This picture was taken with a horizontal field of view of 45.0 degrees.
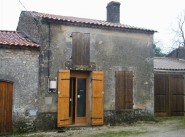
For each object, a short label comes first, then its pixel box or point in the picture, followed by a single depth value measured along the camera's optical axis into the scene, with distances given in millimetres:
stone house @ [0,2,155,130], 8997
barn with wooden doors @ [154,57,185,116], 12761
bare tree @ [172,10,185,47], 27007
